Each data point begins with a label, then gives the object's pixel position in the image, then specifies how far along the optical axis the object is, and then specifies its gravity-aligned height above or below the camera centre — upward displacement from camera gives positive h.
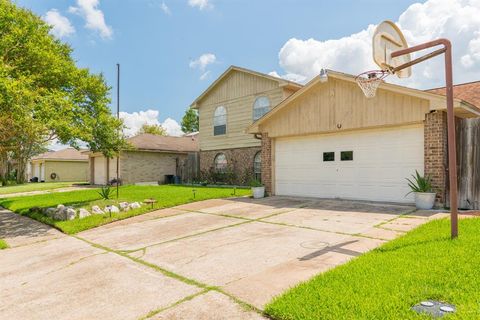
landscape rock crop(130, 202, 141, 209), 11.30 -1.31
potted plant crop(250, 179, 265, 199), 13.16 -0.90
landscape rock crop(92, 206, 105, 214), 10.82 -1.42
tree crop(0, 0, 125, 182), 9.79 +2.93
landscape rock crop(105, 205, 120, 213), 10.65 -1.38
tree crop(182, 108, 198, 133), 50.75 +7.71
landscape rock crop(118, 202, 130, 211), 11.13 -1.32
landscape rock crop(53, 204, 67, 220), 10.37 -1.48
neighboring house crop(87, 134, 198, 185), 23.66 +0.54
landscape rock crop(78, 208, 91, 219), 10.31 -1.46
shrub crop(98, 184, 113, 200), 13.97 -1.11
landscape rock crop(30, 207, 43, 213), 12.07 -1.57
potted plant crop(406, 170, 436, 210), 8.77 -0.70
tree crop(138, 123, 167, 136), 52.84 +6.72
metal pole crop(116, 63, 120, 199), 15.09 +3.71
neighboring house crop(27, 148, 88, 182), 37.22 +0.39
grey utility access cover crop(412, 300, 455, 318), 2.92 -1.33
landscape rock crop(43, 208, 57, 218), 10.91 -1.50
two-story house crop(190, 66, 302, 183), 19.11 +3.61
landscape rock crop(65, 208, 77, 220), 10.23 -1.46
